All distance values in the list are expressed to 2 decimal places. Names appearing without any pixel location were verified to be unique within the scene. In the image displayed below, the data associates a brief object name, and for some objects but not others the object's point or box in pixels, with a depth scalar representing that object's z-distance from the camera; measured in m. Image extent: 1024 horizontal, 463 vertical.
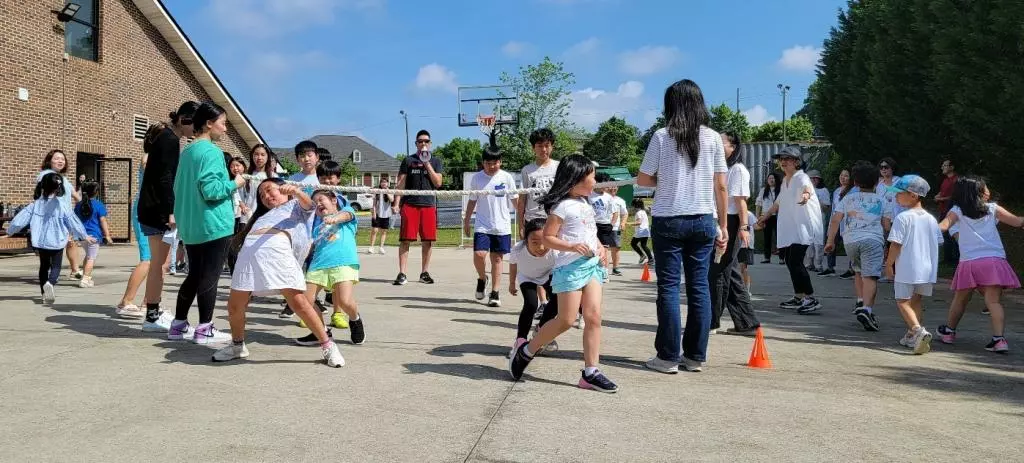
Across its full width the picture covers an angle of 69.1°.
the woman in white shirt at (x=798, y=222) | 8.12
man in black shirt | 9.87
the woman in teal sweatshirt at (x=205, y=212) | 5.59
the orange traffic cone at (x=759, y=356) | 5.30
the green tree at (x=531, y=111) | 54.62
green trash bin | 46.78
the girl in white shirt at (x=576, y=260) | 4.51
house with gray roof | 108.38
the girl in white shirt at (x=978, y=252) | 6.19
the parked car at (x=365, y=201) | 55.44
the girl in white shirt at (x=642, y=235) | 14.54
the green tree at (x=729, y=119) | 84.12
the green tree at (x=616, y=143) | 79.38
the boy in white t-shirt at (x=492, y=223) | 8.35
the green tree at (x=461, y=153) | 100.31
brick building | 16.72
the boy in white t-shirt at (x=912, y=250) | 6.26
